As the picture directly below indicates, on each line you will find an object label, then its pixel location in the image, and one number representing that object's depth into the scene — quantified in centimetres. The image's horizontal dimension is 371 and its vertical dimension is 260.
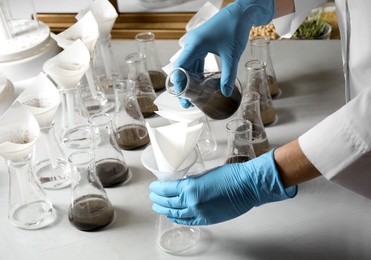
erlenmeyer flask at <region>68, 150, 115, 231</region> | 136
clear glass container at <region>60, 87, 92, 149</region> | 175
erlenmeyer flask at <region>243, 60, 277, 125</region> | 172
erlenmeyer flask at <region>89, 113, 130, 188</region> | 153
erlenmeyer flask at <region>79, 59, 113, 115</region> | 192
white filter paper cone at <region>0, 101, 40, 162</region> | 142
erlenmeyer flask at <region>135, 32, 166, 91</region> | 197
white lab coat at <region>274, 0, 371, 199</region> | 125
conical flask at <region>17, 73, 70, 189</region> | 157
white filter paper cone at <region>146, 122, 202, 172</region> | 127
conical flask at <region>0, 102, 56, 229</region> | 141
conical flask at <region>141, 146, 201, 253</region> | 130
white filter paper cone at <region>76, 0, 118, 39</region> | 194
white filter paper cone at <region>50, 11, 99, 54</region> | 185
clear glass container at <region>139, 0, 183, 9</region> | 278
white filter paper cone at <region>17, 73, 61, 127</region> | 157
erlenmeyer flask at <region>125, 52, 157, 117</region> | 183
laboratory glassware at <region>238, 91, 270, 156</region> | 159
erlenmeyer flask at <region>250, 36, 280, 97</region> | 188
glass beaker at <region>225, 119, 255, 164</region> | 143
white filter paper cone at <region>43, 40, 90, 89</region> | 166
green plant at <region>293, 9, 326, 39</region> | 281
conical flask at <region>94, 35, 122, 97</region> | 202
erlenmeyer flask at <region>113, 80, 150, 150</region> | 170
